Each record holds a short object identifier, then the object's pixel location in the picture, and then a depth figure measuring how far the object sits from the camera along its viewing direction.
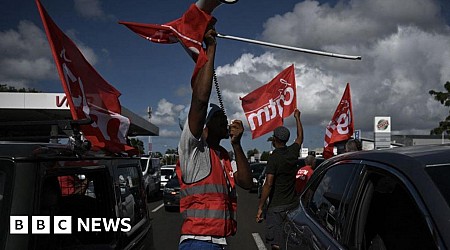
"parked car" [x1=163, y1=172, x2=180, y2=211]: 16.27
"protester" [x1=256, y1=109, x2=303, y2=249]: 6.07
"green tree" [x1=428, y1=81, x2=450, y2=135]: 45.06
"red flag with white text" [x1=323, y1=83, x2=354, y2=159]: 10.56
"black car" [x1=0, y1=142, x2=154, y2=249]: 2.35
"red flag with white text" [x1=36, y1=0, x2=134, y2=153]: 4.12
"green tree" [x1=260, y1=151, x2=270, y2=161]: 98.00
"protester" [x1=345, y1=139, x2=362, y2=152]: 7.49
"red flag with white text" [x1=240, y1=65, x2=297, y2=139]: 9.87
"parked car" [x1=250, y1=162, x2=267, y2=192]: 26.41
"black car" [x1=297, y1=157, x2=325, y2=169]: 16.45
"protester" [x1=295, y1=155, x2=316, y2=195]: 7.76
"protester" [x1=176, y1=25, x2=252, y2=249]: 2.98
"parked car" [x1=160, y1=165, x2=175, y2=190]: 27.29
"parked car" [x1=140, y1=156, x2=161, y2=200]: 21.16
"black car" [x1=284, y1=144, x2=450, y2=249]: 2.26
